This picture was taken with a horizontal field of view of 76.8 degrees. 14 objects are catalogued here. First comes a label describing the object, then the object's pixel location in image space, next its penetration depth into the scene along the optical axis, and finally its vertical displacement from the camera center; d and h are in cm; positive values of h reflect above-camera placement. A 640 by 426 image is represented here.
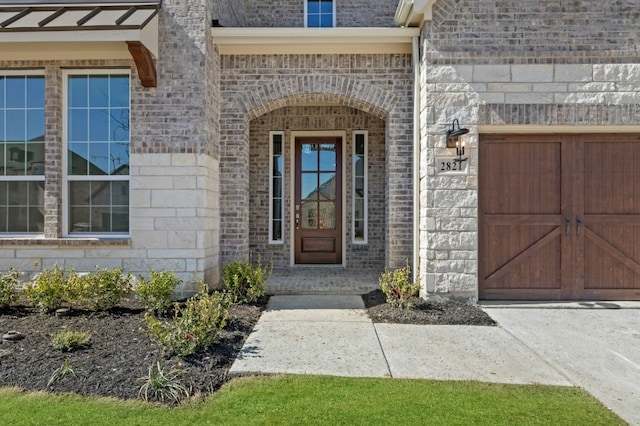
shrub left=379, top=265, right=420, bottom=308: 556 -100
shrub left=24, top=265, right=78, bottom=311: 517 -98
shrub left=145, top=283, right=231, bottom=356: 379 -110
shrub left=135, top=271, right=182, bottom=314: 520 -97
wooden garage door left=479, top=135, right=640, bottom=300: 585 +7
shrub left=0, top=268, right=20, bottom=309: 525 -97
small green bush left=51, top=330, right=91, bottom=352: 394 -124
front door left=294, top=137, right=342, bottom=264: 832 +35
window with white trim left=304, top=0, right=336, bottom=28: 845 +428
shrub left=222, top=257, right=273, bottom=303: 578 -95
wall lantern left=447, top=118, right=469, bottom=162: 561 +110
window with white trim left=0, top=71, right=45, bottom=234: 605 +95
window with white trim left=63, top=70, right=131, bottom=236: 602 +98
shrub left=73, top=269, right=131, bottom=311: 523 -94
